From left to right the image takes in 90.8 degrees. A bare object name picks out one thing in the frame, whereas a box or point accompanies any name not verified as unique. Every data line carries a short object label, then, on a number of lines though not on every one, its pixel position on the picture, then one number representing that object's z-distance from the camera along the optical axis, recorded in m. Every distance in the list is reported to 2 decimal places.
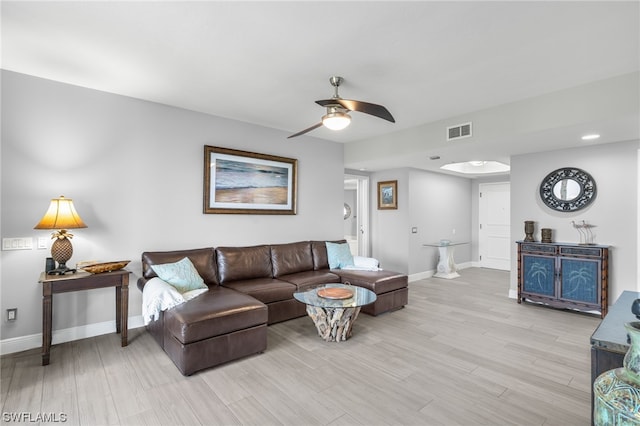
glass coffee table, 3.12
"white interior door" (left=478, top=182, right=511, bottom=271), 7.24
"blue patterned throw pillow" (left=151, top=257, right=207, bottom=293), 3.32
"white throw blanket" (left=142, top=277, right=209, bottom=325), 2.90
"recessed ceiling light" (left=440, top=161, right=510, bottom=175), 6.97
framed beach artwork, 4.25
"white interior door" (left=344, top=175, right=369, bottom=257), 6.83
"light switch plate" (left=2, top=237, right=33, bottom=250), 2.98
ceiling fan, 2.78
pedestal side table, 6.50
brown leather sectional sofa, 2.67
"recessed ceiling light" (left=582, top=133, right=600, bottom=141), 3.75
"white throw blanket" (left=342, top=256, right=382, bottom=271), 4.81
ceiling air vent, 4.09
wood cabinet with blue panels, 4.07
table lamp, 2.89
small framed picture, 6.35
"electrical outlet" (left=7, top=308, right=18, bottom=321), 2.99
